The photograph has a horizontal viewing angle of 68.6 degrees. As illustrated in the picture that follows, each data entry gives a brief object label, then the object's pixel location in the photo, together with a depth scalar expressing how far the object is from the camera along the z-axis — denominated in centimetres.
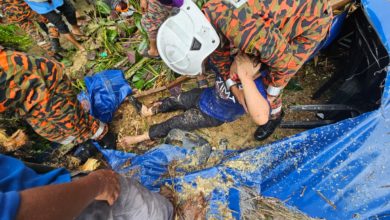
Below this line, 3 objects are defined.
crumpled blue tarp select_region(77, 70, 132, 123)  279
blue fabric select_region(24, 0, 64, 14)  284
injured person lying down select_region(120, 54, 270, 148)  169
